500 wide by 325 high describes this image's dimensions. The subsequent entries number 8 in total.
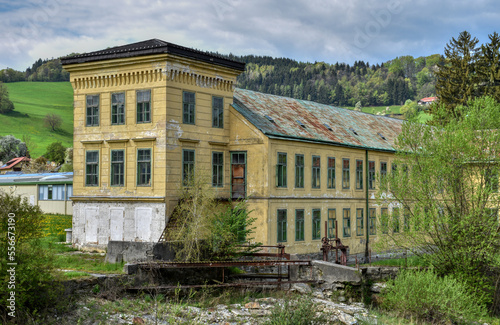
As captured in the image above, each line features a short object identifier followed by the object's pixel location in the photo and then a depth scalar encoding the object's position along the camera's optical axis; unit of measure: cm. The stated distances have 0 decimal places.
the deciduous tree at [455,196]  2444
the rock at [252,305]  2144
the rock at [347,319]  2108
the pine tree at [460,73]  5956
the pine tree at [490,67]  5841
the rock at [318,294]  2415
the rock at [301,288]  2402
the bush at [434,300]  2241
